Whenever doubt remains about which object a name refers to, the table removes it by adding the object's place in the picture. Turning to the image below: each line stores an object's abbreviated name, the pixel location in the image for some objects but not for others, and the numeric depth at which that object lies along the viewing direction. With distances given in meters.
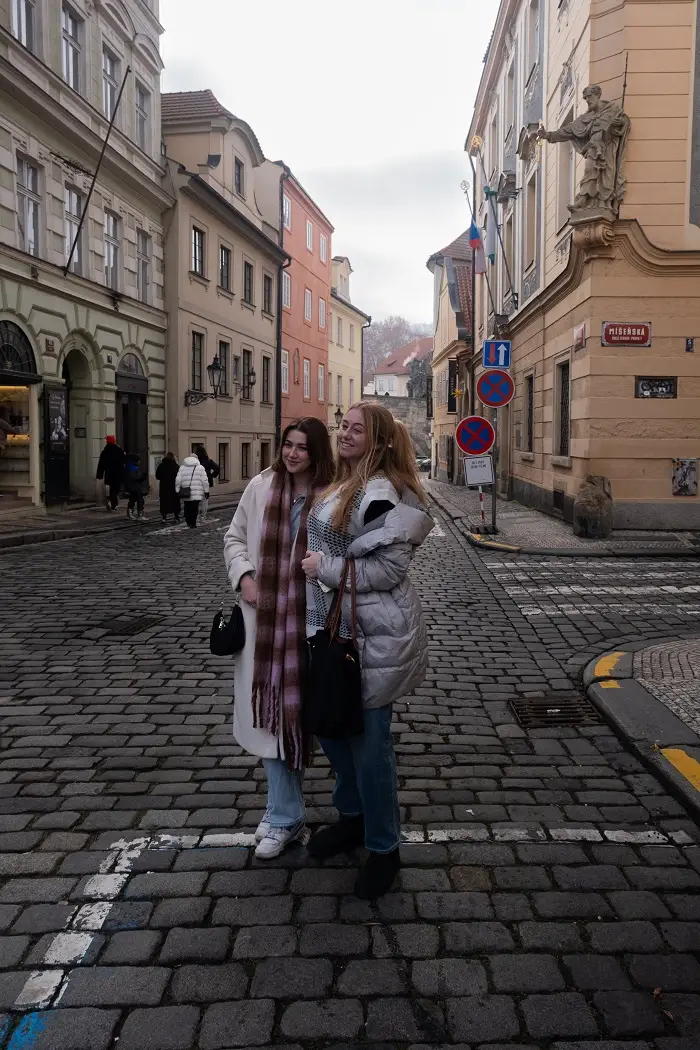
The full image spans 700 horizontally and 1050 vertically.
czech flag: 21.59
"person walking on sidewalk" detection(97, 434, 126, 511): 18.97
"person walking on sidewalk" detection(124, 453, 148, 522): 18.09
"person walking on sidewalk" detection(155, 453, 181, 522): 17.98
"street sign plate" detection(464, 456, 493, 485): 14.91
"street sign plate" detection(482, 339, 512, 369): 15.05
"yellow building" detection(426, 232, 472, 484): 36.43
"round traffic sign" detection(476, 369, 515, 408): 14.23
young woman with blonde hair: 2.96
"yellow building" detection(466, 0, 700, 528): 13.72
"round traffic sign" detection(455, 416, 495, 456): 14.45
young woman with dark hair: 3.25
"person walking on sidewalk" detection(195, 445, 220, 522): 18.66
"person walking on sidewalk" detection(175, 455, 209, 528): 16.48
